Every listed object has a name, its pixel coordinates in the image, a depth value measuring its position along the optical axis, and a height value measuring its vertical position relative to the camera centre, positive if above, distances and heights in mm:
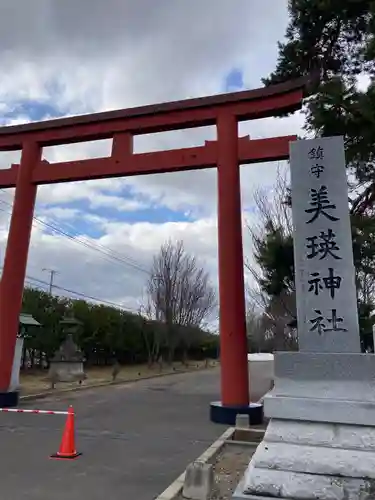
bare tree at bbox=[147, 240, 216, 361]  36062 +5275
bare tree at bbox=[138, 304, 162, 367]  34844 +2075
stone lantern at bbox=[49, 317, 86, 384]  21125 -29
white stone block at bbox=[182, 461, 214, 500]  4777 -1208
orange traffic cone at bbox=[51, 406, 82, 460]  6754 -1189
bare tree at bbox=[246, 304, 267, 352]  39728 +3015
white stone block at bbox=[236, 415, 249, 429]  8688 -1028
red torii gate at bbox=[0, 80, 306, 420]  10000 +4922
